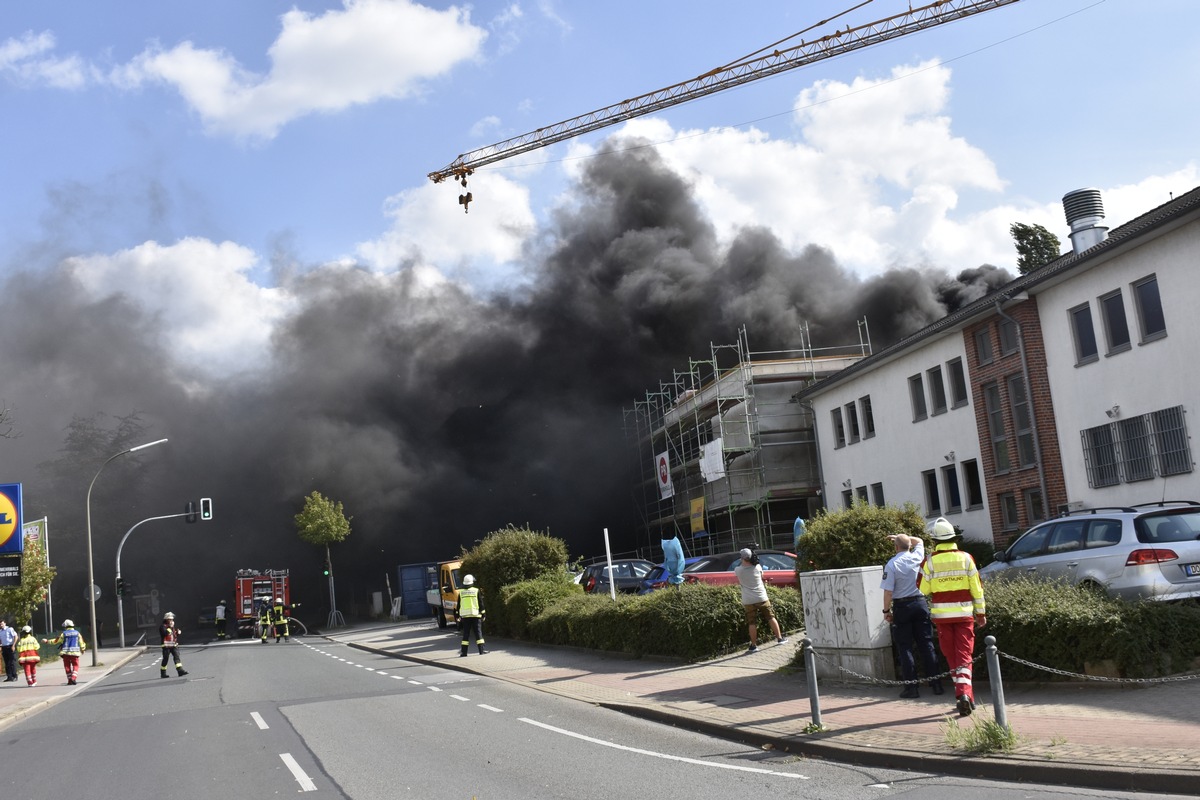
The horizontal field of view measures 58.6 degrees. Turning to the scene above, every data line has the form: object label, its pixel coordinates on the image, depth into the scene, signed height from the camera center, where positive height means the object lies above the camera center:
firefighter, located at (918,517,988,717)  8.38 -0.93
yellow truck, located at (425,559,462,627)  29.06 -1.30
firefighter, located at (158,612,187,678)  20.84 -1.18
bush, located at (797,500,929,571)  12.06 -0.37
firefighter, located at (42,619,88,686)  23.05 -1.35
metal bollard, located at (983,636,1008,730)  6.90 -1.27
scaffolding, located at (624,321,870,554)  37.44 +2.11
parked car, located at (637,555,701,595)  21.48 -1.10
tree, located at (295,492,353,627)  45.72 +1.59
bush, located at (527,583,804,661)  14.34 -1.40
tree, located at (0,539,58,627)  29.64 +0.02
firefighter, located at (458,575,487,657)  19.77 -1.22
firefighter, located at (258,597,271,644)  34.88 -1.69
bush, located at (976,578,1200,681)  8.92 -1.32
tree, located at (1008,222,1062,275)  54.33 +12.08
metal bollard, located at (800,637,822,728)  8.44 -1.35
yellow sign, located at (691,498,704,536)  38.59 +0.14
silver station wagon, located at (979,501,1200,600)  10.32 -0.78
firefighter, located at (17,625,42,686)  23.31 -1.39
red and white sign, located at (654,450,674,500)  39.53 +1.86
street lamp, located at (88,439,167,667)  30.39 -0.32
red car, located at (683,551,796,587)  18.42 -0.97
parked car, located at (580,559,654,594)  24.19 -1.07
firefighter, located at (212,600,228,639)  38.84 -1.64
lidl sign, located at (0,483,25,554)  21.80 +1.52
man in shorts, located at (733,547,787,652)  13.79 -1.00
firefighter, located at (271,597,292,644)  34.88 -1.82
